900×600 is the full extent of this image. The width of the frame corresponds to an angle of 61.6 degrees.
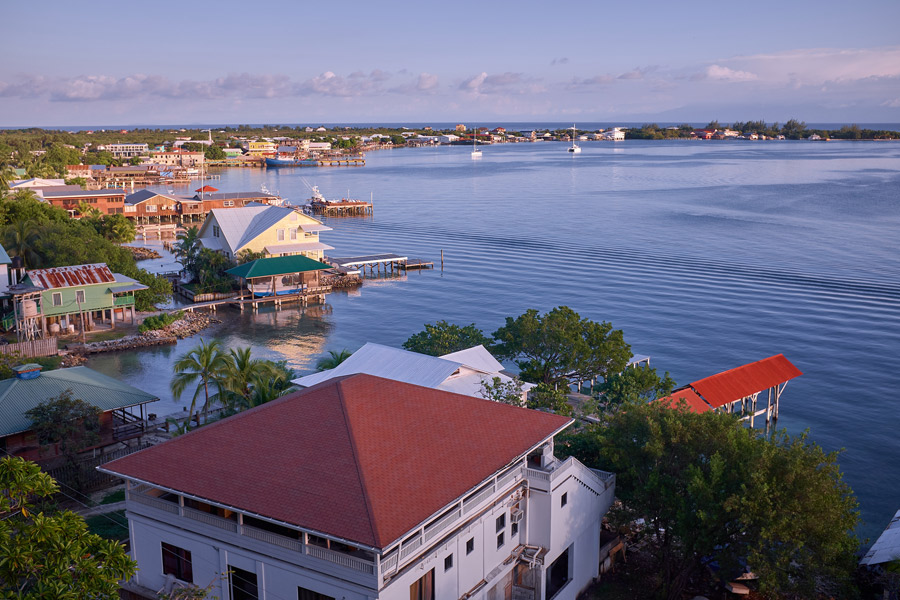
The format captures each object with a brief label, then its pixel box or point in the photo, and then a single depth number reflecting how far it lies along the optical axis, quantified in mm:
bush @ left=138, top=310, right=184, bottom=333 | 54219
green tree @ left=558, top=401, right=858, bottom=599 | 21266
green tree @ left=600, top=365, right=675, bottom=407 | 33656
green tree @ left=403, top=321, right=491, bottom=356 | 39094
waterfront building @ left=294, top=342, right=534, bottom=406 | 31703
